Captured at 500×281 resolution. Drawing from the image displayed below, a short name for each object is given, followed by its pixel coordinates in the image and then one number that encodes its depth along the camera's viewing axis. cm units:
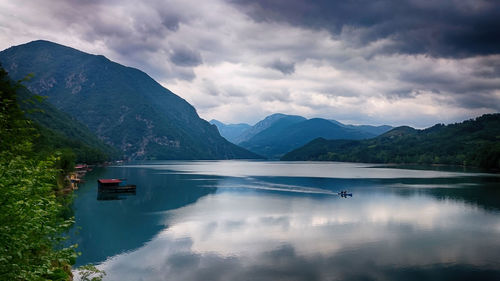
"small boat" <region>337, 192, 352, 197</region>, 9381
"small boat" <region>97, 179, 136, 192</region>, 9806
